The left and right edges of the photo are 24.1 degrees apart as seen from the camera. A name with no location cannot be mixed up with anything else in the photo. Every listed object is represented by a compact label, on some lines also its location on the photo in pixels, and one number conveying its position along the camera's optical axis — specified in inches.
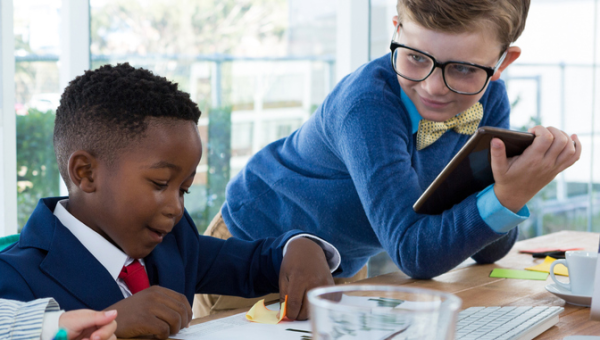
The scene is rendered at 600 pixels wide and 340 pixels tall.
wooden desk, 55.8
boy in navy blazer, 54.3
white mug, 59.1
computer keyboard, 52.9
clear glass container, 37.2
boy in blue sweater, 60.3
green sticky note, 64.6
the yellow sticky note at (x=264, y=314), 55.7
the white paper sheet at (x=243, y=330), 53.3
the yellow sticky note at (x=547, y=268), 65.9
